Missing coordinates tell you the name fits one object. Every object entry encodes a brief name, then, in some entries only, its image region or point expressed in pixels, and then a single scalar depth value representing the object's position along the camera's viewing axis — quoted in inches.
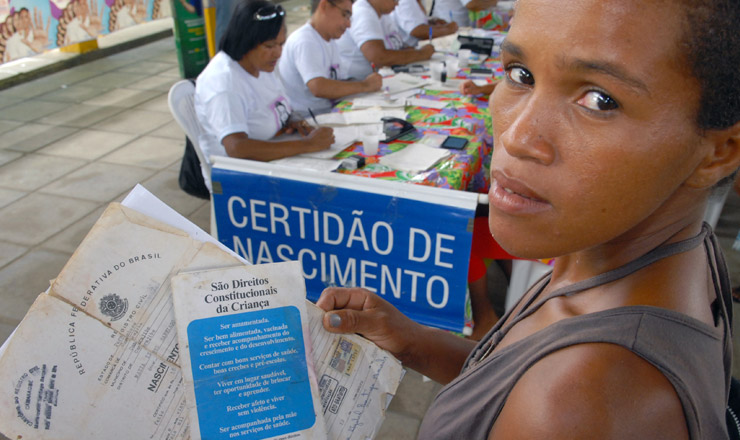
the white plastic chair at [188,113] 122.1
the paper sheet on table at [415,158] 103.3
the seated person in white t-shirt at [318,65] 144.5
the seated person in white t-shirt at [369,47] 170.2
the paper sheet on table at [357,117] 125.0
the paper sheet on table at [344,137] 110.5
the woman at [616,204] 21.6
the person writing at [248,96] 111.7
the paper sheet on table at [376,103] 133.7
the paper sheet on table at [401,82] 148.5
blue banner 86.4
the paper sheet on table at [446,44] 187.1
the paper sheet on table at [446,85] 149.3
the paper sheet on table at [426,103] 135.6
